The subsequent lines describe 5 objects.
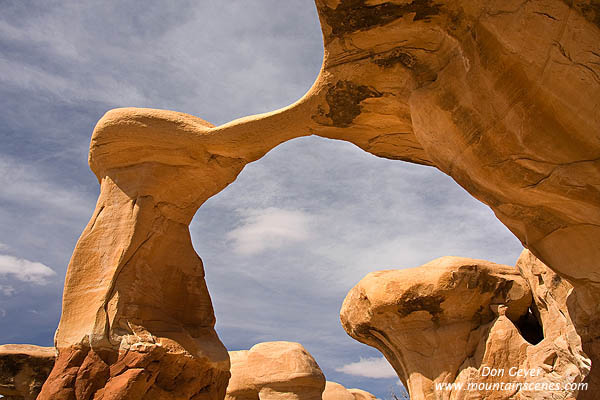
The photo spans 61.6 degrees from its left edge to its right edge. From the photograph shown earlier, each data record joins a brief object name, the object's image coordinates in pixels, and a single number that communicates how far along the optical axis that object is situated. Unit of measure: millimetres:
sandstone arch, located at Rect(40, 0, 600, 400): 3748
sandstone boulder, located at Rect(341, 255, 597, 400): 8156
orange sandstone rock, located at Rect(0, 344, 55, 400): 8586
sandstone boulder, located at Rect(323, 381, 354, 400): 17312
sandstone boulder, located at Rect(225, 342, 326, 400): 12961
